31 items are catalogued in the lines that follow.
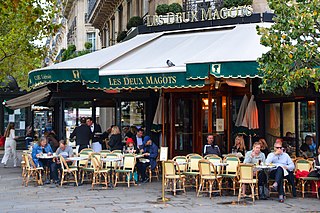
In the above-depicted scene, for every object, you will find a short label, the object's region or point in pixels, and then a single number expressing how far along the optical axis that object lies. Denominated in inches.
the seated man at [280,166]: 504.1
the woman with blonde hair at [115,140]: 677.3
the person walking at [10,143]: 877.2
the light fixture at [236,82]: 638.5
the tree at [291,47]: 421.4
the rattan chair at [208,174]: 516.1
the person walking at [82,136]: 701.9
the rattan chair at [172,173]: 528.7
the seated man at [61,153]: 620.1
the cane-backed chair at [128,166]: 588.4
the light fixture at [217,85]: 689.7
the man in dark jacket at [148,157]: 627.0
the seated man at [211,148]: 582.9
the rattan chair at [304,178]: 518.0
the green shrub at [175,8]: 747.4
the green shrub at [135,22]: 869.8
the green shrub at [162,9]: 756.0
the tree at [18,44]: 886.7
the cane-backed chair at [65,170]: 593.0
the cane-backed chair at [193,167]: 550.3
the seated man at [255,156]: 526.6
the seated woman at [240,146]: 626.0
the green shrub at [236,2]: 696.4
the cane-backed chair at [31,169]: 617.6
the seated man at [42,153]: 623.9
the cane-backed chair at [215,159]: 541.2
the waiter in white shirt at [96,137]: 741.0
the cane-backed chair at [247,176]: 492.4
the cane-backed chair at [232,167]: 537.3
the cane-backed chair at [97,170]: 581.6
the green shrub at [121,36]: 966.4
